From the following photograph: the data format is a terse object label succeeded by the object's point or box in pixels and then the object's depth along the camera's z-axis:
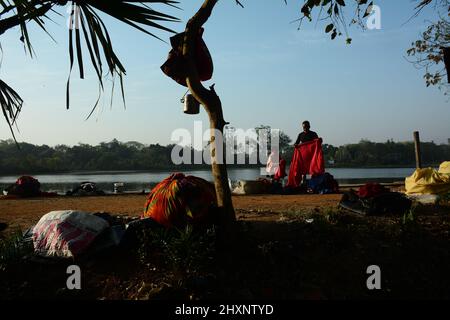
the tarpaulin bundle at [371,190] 5.29
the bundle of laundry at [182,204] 3.65
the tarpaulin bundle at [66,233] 3.42
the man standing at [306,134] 10.29
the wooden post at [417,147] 11.92
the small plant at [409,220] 4.26
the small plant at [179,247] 3.15
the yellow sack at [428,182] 7.01
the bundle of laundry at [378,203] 4.88
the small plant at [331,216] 4.40
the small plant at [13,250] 3.35
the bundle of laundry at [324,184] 9.95
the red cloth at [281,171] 12.60
